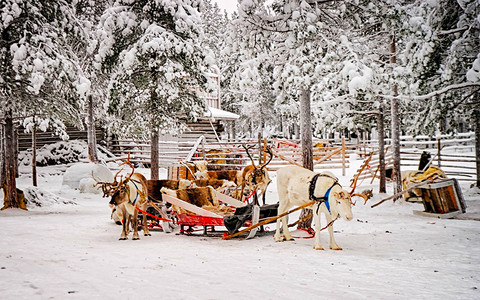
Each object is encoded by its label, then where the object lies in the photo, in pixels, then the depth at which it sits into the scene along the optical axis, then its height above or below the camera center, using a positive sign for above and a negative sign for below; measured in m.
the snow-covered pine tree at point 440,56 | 11.07 +2.58
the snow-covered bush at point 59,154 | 24.51 -0.04
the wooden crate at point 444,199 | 10.91 -1.51
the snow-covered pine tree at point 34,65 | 11.30 +2.54
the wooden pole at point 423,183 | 10.37 -1.01
